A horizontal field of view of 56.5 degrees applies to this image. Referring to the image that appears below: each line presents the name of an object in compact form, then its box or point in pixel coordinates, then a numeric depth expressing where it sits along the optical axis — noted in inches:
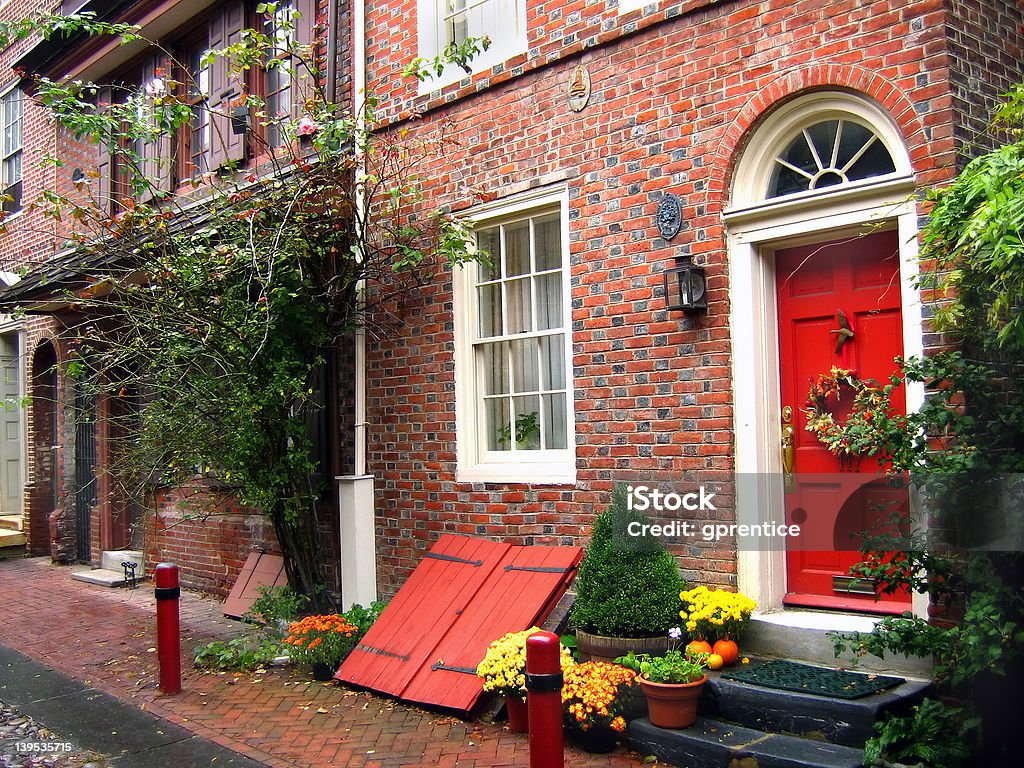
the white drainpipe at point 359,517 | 312.5
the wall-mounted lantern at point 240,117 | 312.3
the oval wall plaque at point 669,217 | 239.5
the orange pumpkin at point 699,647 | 213.3
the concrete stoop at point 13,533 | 531.8
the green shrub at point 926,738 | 174.2
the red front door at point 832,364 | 215.3
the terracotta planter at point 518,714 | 217.9
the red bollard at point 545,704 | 161.3
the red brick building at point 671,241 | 211.0
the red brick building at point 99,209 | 380.2
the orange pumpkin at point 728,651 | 214.5
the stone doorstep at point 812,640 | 201.9
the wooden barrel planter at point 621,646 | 217.3
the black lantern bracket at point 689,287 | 230.8
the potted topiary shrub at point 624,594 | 219.1
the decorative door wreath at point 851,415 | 181.5
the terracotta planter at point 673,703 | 198.2
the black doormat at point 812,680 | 190.2
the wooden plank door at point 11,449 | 569.6
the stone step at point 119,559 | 447.5
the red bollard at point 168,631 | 259.3
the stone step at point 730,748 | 178.1
